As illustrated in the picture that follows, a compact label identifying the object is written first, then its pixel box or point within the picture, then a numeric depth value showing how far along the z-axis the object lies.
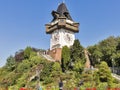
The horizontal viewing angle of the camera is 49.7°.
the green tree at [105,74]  13.71
